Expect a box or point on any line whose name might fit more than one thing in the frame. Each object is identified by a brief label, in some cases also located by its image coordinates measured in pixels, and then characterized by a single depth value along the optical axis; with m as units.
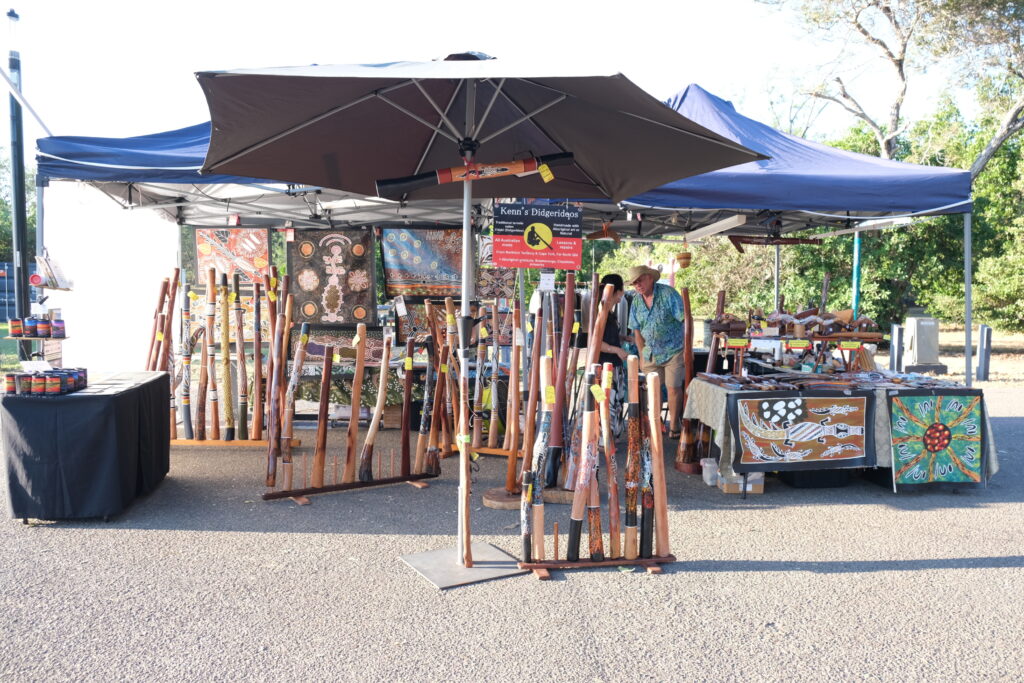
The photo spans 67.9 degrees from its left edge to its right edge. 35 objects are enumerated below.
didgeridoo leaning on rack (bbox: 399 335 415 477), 5.21
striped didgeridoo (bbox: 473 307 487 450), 5.62
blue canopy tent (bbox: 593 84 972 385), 5.67
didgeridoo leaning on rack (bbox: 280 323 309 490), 4.89
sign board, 4.38
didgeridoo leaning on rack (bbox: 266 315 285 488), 4.95
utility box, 12.64
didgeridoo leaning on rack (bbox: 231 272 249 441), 6.15
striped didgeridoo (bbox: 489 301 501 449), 5.95
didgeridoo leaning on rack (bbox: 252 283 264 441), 6.18
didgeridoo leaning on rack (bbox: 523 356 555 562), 3.60
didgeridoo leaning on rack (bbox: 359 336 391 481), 4.95
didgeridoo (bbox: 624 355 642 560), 3.37
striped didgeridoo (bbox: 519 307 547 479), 4.23
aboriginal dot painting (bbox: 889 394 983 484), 5.11
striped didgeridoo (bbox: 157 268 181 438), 6.07
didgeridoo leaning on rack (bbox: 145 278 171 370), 6.20
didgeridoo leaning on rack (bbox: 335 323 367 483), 4.64
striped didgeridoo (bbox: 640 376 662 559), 3.55
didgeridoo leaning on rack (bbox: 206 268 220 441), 6.25
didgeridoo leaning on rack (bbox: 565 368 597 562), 3.48
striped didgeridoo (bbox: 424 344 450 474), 5.34
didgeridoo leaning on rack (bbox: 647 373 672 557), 3.40
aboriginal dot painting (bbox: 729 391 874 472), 4.98
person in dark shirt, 5.68
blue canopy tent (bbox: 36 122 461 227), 5.35
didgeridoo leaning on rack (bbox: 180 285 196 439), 6.24
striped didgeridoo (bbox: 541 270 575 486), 4.06
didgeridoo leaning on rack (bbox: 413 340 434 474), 5.33
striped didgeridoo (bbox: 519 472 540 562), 3.61
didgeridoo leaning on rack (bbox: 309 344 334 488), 4.81
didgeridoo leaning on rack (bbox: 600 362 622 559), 3.40
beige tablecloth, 5.04
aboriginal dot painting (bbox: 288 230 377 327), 7.59
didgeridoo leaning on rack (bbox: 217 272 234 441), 6.28
